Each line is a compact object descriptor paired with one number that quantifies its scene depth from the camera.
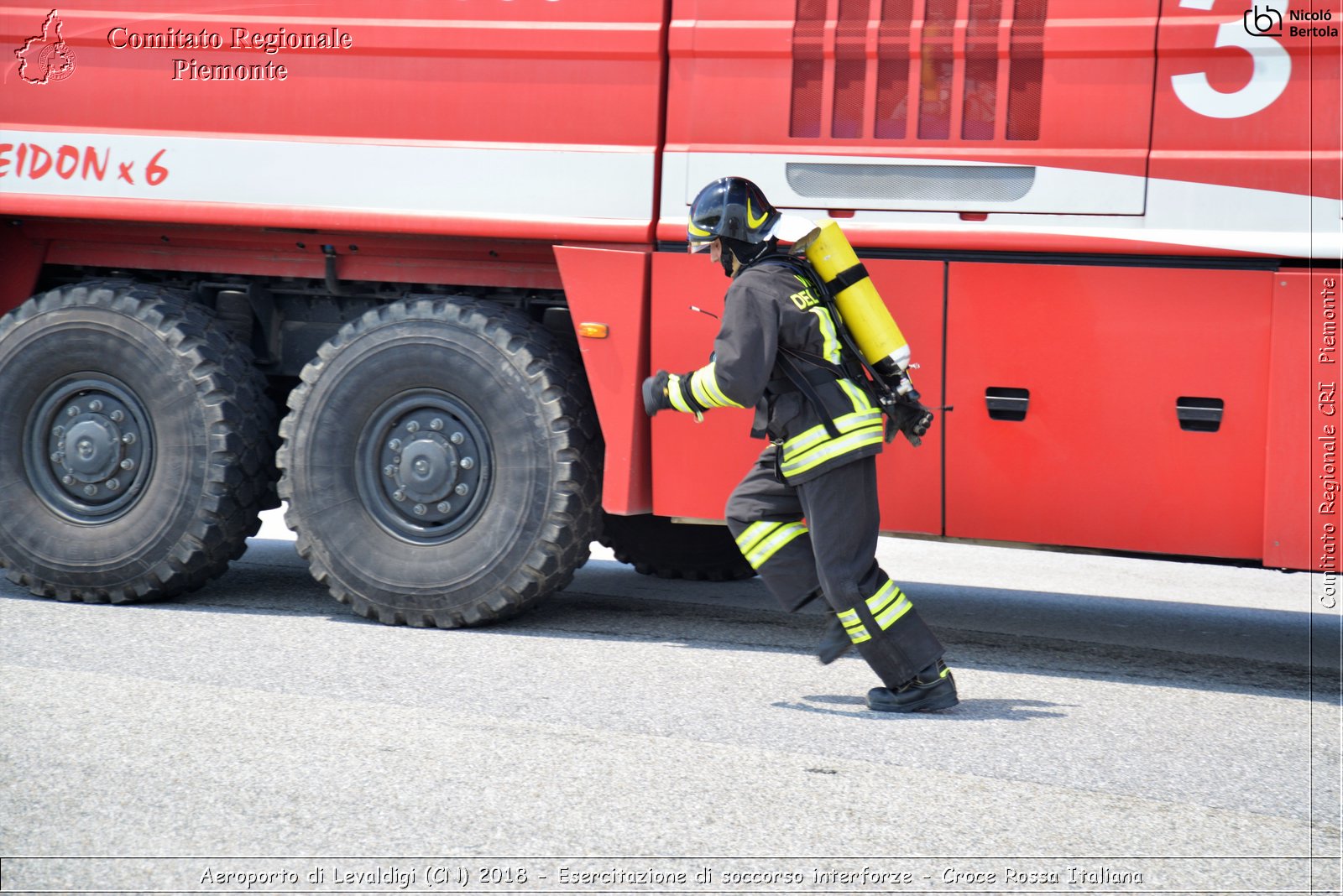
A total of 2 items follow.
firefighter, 9.11
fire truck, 9.53
